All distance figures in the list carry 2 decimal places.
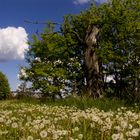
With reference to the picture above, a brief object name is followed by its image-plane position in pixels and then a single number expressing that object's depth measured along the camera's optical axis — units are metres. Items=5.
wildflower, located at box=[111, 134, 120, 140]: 2.06
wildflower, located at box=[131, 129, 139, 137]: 2.29
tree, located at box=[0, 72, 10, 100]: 20.64
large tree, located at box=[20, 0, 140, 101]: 13.30
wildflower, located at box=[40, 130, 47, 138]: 2.29
